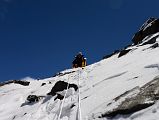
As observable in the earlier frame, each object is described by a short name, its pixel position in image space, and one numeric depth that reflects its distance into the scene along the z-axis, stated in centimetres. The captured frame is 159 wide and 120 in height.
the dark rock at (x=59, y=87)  1280
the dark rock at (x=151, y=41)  2075
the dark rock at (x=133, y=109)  607
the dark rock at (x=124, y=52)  2041
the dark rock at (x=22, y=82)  2191
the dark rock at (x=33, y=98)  1372
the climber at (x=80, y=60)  2137
